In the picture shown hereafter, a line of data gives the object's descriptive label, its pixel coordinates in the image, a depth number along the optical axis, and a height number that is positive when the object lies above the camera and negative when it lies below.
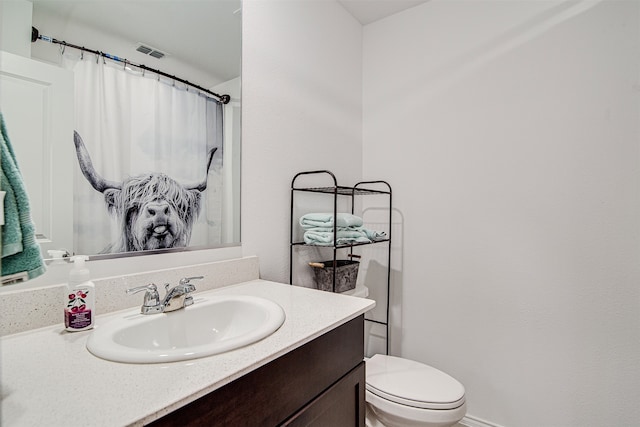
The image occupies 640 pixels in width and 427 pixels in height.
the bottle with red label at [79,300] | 0.73 -0.22
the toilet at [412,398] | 1.16 -0.72
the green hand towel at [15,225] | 0.49 -0.03
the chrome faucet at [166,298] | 0.85 -0.25
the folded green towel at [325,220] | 1.41 -0.05
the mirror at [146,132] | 0.82 +0.25
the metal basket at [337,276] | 1.50 -0.33
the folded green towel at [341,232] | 1.41 -0.11
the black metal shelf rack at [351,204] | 1.48 +0.02
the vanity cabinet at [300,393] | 0.56 -0.40
